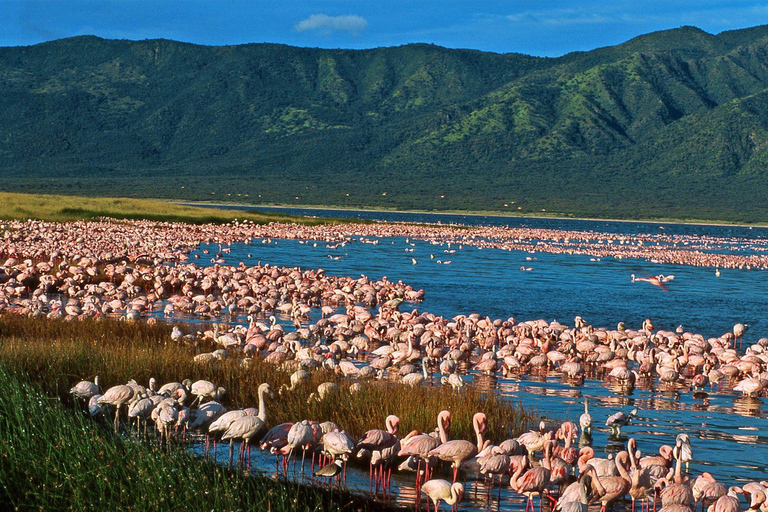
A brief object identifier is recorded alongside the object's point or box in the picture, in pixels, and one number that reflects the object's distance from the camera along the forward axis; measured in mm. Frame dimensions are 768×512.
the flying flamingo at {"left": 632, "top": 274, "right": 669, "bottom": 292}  64937
